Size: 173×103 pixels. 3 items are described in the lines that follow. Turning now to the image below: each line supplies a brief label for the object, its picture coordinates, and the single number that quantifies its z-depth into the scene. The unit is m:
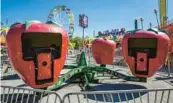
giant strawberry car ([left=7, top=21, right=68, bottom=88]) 3.11
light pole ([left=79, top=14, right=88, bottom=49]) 7.49
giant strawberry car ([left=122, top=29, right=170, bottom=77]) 4.04
